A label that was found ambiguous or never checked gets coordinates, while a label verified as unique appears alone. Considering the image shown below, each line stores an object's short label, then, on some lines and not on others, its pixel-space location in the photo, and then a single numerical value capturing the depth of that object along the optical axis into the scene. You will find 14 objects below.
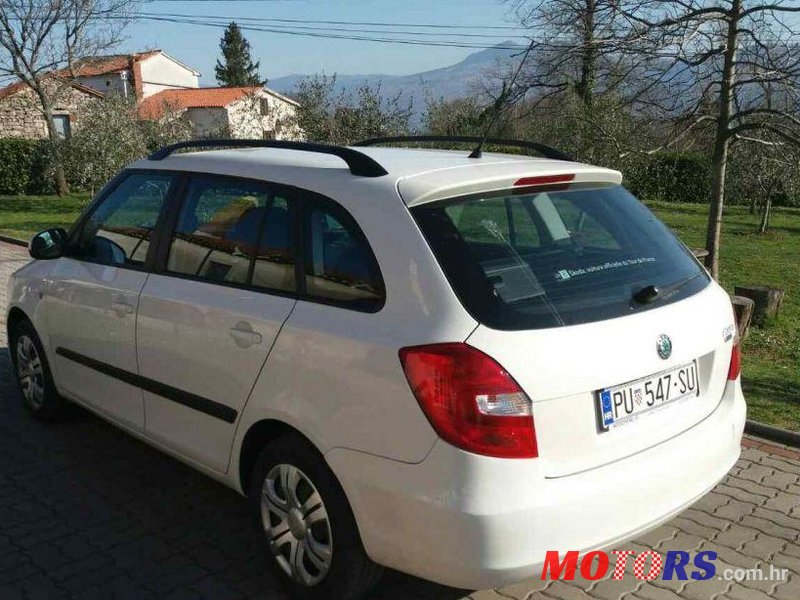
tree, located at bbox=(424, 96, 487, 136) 17.64
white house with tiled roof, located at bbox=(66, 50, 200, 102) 49.62
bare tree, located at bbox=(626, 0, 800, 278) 6.92
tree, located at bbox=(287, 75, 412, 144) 16.14
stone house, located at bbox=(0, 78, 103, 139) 27.28
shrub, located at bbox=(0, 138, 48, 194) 28.75
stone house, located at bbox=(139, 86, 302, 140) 17.83
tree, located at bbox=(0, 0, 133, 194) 23.98
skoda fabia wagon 2.44
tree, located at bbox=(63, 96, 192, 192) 19.25
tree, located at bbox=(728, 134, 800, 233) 7.73
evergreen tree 73.94
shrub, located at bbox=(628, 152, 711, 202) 22.70
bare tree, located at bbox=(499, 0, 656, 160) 7.05
